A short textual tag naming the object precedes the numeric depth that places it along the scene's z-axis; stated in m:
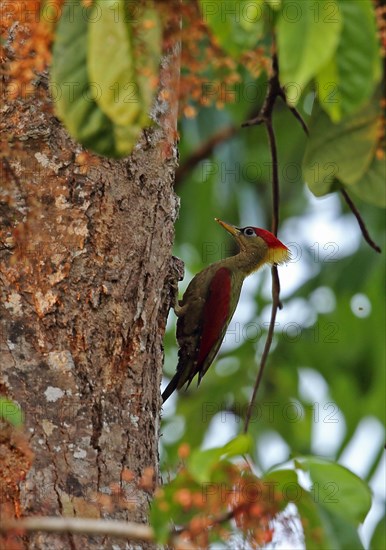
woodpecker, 9.86
